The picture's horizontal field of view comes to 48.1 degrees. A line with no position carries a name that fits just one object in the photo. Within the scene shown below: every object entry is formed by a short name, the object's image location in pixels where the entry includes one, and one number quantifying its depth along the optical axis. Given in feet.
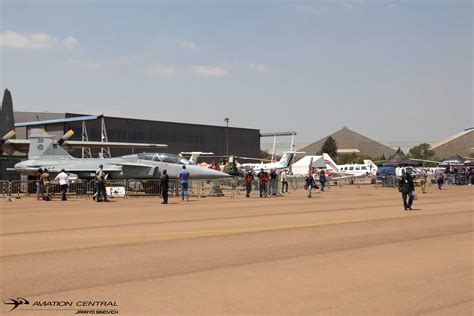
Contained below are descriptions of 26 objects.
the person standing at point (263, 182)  96.53
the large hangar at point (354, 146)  465.06
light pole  227.30
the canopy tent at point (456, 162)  195.72
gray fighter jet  98.84
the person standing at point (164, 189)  77.05
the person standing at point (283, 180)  112.27
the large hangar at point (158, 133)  223.02
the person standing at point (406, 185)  61.98
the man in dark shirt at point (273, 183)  100.14
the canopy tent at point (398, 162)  174.58
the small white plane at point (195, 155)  174.73
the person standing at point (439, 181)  131.47
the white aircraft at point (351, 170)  182.70
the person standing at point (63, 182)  85.87
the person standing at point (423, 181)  111.55
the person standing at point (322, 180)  123.38
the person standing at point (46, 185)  87.40
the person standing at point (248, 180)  96.32
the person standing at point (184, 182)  85.51
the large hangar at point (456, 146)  382.42
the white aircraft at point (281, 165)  186.11
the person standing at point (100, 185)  82.33
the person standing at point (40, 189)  89.04
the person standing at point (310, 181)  97.12
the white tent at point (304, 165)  209.67
